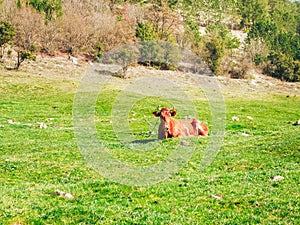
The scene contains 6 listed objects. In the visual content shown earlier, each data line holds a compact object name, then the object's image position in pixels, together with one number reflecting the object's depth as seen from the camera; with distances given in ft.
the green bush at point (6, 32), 197.98
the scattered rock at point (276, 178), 43.71
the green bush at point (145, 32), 257.34
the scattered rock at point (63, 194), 37.83
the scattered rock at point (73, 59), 231.91
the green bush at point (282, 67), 273.13
